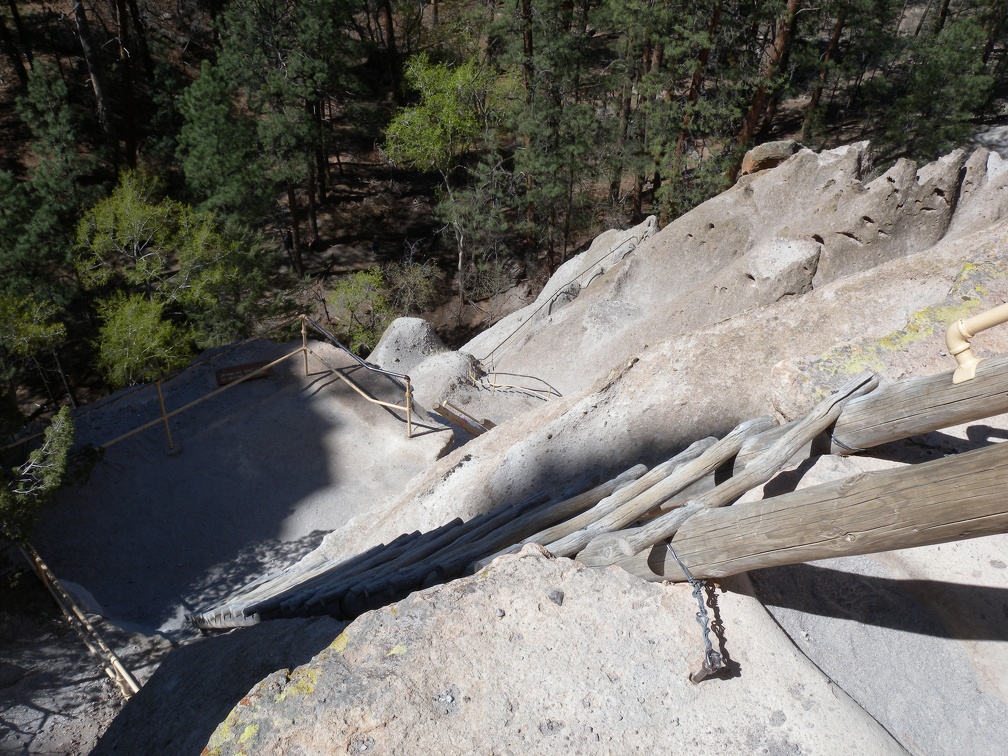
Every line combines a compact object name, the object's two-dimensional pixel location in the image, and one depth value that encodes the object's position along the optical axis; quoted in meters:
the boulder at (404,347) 17.03
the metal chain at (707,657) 3.37
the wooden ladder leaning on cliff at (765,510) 2.54
